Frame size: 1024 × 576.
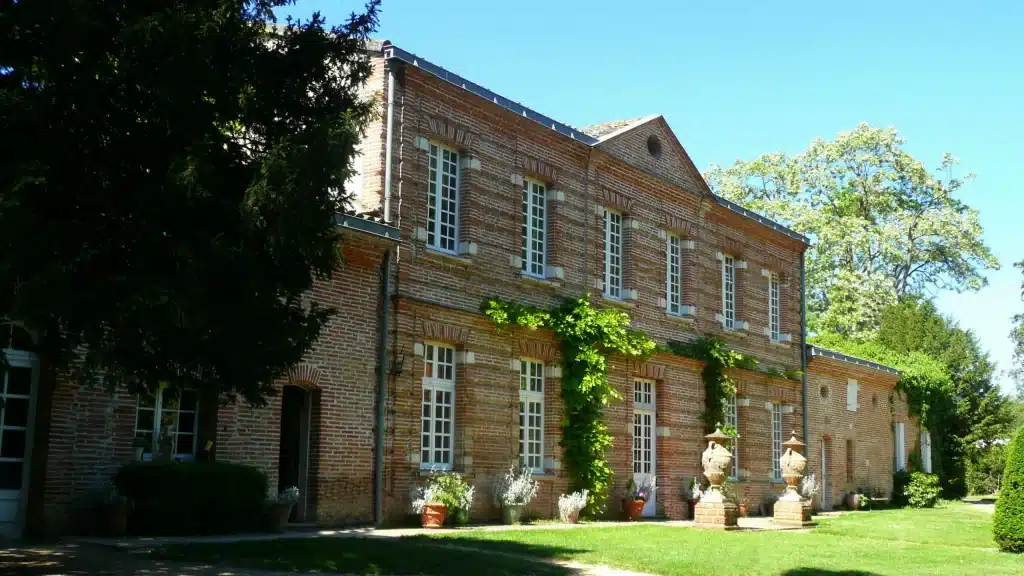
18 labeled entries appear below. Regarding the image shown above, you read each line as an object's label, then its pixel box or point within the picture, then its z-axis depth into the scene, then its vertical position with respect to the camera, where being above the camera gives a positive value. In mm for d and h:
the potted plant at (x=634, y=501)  20828 -1023
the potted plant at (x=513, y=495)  17781 -811
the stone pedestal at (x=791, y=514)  21125 -1248
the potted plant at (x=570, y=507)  19016 -1074
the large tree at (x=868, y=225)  42591 +9417
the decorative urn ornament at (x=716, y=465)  19266 -259
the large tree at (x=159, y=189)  8453 +2144
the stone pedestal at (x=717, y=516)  18641 -1158
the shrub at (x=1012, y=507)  15695 -769
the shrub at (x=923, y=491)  32406 -1137
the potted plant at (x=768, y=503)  26641 -1319
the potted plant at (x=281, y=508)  13977 -864
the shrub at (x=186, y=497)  12531 -678
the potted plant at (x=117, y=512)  12320 -839
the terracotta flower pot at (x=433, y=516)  16109 -1075
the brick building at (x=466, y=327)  14016 +2061
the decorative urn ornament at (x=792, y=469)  21812 -347
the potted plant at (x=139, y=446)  12922 -60
